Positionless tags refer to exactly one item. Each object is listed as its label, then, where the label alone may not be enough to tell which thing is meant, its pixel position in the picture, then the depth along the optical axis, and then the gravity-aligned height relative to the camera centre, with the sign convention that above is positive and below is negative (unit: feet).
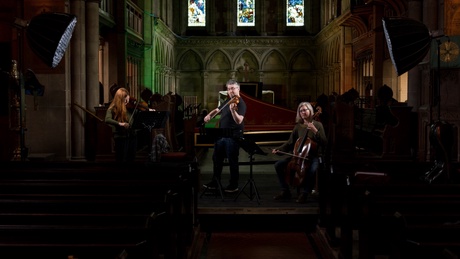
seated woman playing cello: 27.89 -2.03
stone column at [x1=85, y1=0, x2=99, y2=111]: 41.86 +3.98
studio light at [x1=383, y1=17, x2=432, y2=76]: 22.67 +2.55
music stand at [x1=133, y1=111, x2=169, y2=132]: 28.63 -0.47
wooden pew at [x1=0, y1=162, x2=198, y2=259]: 11.14 -2.35
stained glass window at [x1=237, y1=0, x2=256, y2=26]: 112.78 +17.72
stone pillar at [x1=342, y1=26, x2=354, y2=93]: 79.05 +6.36
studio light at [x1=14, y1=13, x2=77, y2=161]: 23.98 +2.99
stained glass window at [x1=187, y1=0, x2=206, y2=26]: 112.06 +17.59
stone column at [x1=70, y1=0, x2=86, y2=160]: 39.32 +1.92
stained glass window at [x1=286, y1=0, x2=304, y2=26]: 111.75 +17.55
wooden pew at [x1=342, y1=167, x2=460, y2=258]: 11.56 -2.41
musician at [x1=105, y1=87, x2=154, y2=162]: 29.76 -0.77
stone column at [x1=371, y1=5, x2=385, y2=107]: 62.23 +5.52
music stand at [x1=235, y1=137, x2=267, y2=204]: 27.11 -1.62
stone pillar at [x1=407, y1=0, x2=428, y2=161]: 38.24 +0.91
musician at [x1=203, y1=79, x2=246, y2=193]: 28.19 -0.93
